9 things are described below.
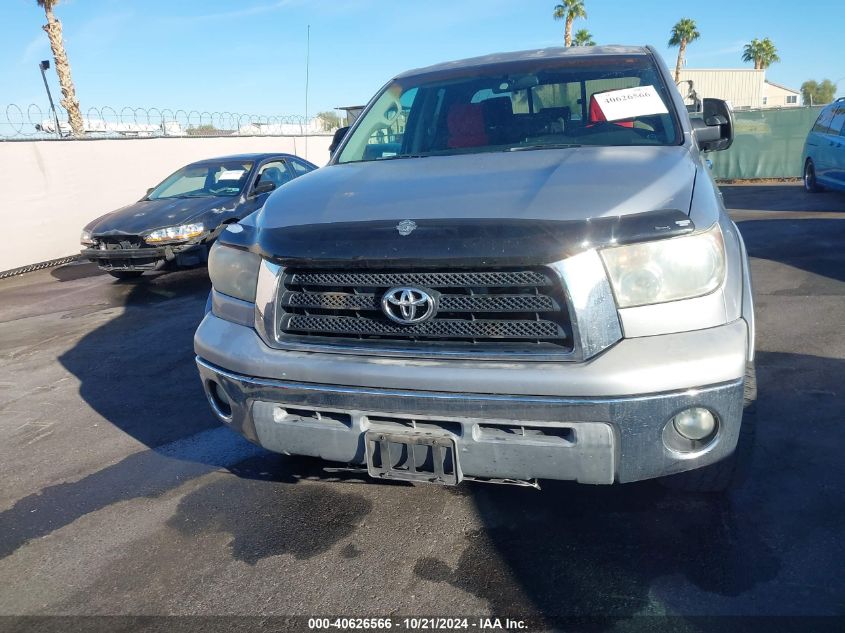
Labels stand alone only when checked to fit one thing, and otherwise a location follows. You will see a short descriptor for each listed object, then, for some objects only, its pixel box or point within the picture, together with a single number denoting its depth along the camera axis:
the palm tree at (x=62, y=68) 17.11
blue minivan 12.53
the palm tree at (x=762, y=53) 55.12
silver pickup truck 2.26
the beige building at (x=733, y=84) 40.56
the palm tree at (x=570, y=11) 35.81
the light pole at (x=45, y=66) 14.98
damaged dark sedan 8.48
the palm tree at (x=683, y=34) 41.47
